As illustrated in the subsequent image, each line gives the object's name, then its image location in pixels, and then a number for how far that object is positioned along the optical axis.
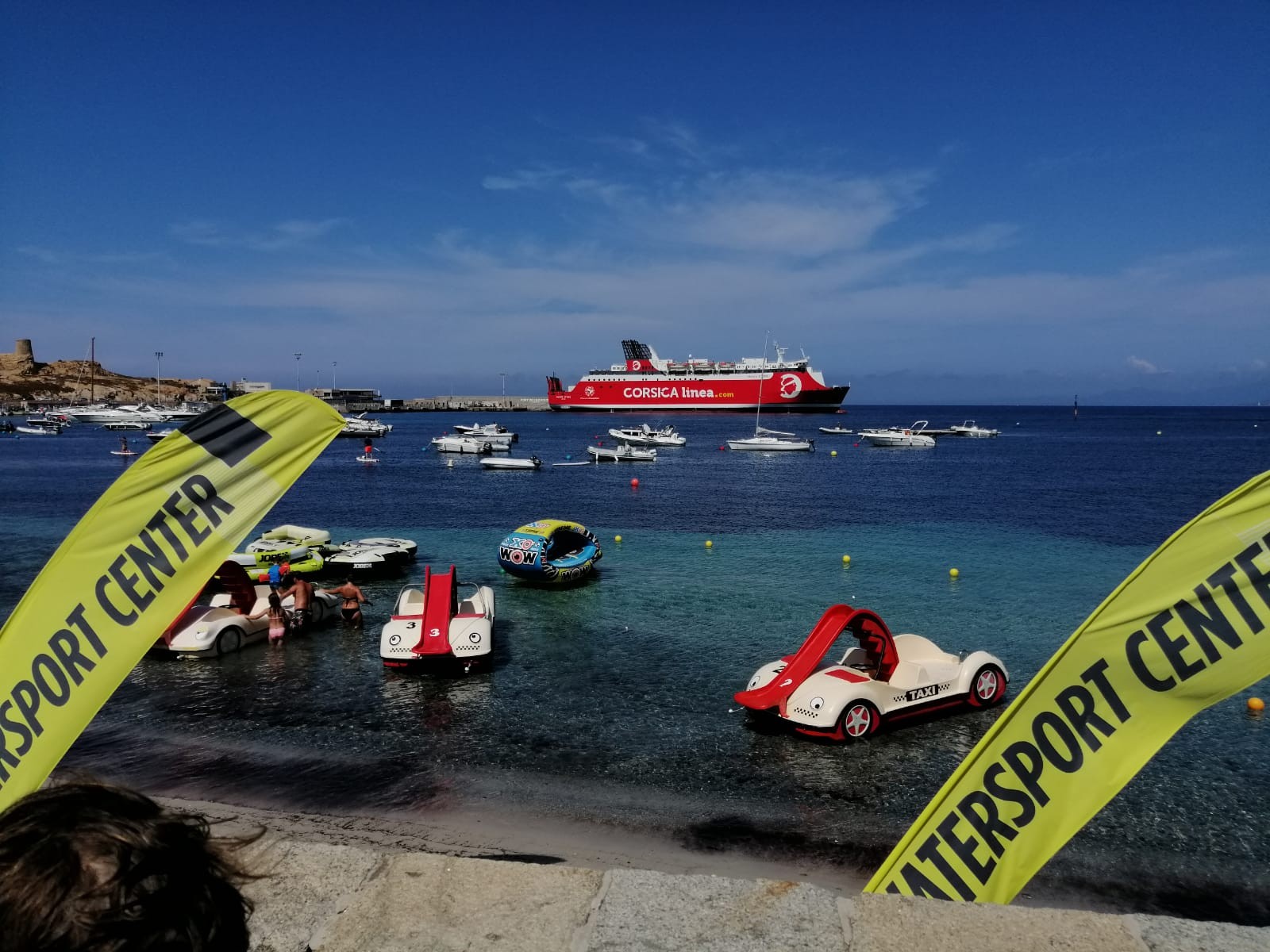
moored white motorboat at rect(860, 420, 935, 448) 95.38
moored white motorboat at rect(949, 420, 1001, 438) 122.62
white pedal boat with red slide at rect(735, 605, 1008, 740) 12.81
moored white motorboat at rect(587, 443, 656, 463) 74.00
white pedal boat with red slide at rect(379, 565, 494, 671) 16.06
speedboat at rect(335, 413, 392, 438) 99.26
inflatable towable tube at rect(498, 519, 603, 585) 24.34
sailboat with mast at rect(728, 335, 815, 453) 82.50
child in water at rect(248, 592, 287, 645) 18.44
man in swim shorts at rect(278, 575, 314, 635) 19.16
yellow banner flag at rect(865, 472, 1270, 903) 3.30
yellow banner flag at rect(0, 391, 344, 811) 4.08
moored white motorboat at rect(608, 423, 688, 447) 85.25
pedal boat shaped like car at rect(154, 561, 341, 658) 17.11
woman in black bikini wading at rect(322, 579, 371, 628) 20.16
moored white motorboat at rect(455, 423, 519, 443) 88.68
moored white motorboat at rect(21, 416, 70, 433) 111.43
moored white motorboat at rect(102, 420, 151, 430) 123.31
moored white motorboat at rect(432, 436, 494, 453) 80.19
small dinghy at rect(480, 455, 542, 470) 63.97
